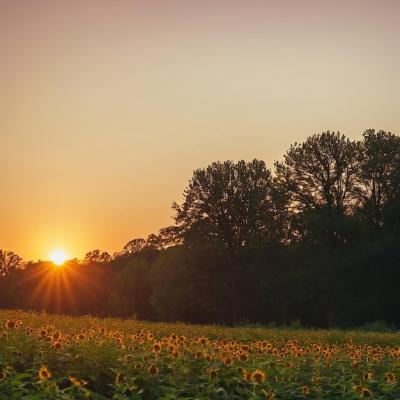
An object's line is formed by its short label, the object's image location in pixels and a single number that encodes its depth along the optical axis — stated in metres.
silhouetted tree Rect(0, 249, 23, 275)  99.14
